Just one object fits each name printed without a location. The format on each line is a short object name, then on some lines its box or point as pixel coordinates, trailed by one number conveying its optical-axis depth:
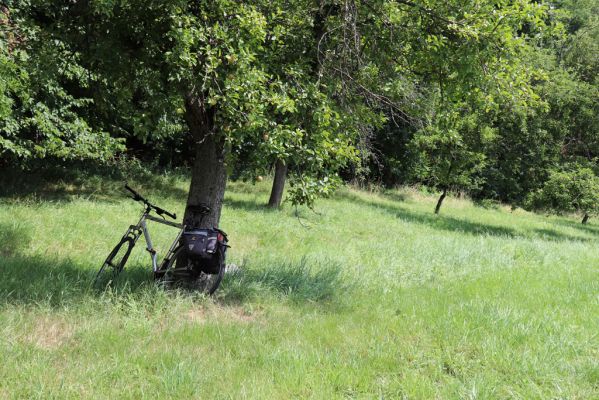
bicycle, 5.07
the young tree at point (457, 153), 20.08
